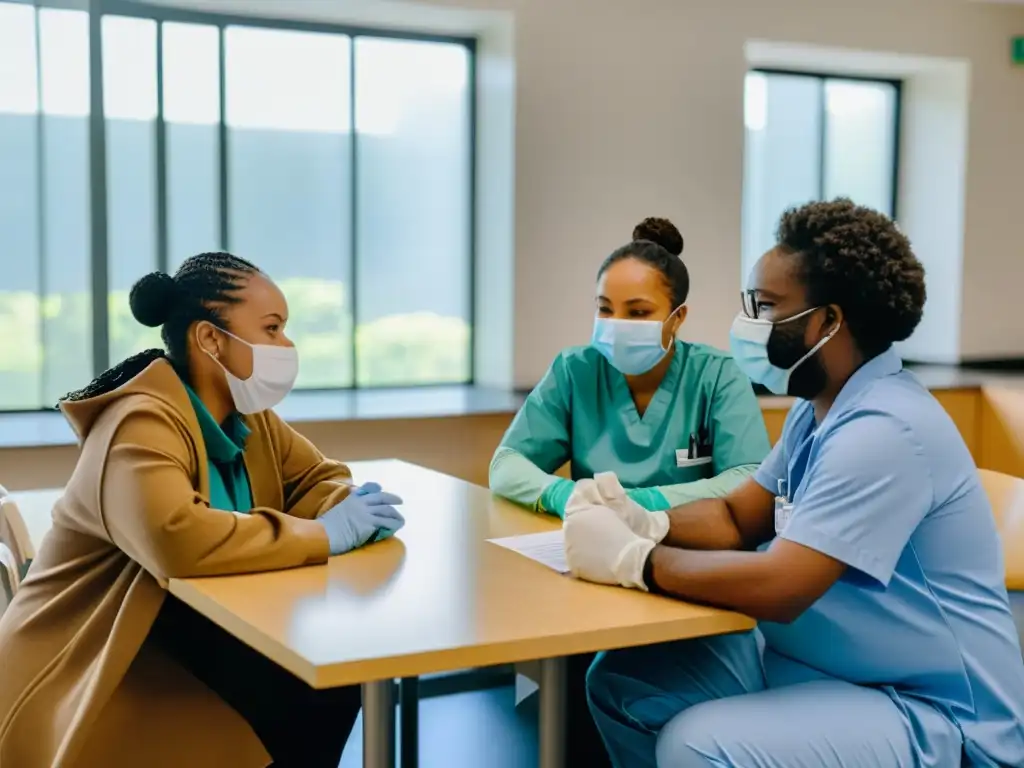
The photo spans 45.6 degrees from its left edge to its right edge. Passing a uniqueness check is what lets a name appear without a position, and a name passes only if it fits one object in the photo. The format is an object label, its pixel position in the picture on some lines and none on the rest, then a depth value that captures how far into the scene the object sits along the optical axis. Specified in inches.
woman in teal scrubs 100.9
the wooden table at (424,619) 57.4
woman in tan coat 68.8
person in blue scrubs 63.9
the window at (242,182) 154.1
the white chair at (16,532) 87.2
